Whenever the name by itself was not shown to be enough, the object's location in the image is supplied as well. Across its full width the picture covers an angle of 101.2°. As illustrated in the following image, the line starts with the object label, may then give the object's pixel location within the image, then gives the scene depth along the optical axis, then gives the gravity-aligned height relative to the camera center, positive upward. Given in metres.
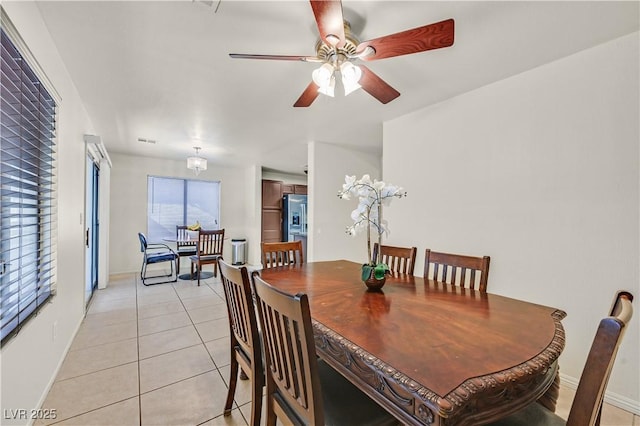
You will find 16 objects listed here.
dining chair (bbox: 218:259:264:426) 1.23 -0.57
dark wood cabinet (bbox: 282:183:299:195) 6.78 +0.65
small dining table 4.88 -0.64
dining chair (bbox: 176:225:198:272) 4.94 -0.58
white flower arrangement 1.58 +0.11
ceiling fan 1.28 +0.94
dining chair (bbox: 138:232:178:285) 4.44 -0.78
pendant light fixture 4.56 +0.89
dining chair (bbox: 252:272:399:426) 0.85 -0.62
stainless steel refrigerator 6.59 -0.03
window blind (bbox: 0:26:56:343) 1.22 +0.13
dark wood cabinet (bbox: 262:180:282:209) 6.43 +0.49
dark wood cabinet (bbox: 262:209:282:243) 6.45 -0.30
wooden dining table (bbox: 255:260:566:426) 0.69 -0.44
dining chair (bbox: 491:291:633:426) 0.63 -0.38
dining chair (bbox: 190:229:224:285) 4.49 -0.62
